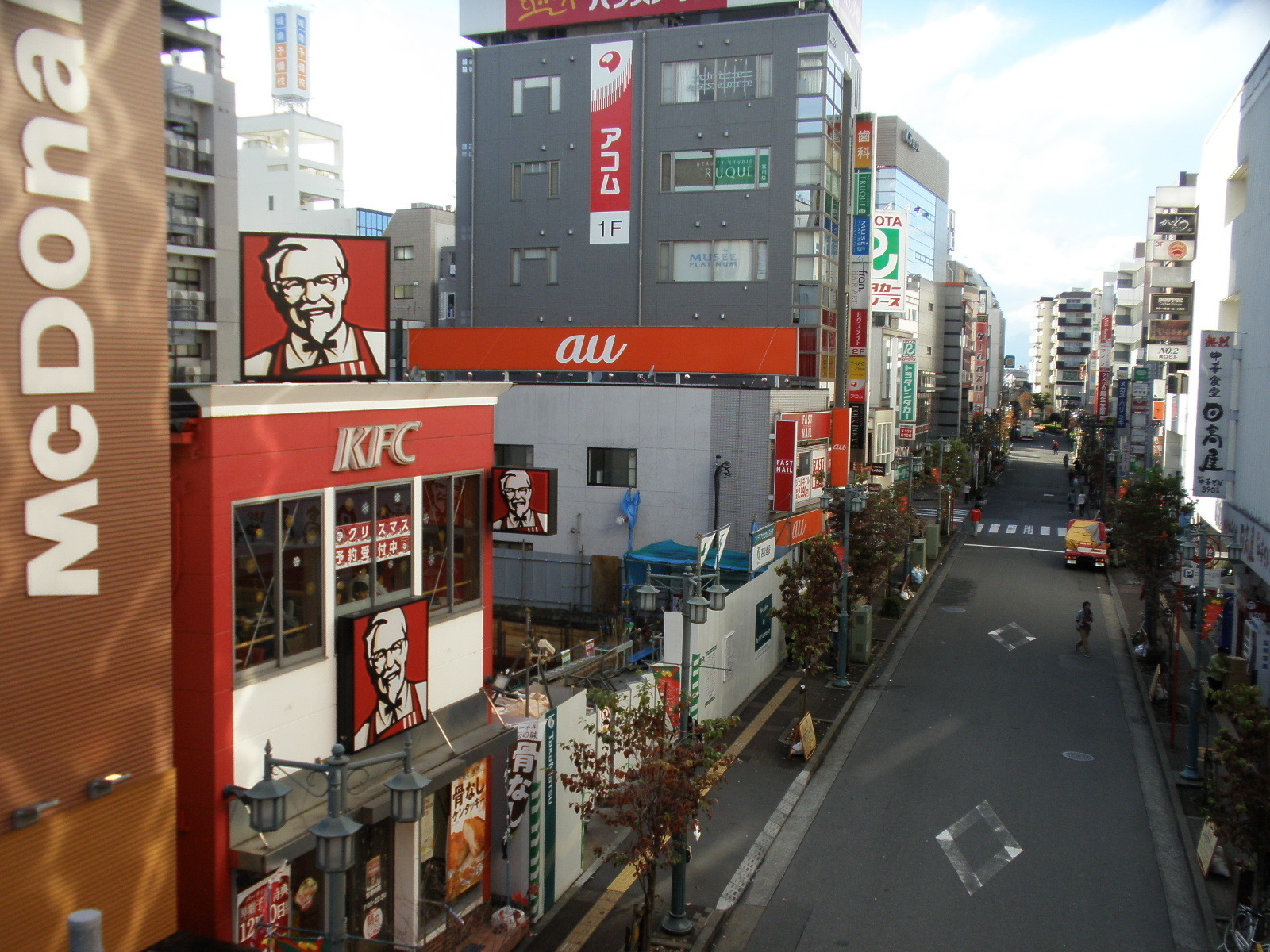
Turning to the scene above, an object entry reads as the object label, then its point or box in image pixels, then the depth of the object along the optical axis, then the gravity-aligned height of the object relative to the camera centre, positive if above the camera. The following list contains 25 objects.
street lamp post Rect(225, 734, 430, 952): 9.20 -3.85
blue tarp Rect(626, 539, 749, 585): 33.00 -5.13
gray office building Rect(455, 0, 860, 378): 41.06 +8.98
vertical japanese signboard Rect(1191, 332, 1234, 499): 29.17 -0.25
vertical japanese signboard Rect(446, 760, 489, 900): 15.93 -6.79
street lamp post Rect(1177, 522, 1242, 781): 22.72 -6.40
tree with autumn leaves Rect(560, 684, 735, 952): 14.67 -5.53
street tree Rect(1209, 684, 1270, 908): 15.09 -5.52
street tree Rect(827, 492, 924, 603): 33.28 -4.74
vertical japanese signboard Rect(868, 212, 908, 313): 54.09 +7.01
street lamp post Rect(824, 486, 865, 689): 30.41 -5.69
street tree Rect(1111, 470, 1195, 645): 31.31 -3.81
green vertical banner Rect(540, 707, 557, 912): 16.95 -6.80
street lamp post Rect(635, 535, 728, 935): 16.14 -4.55
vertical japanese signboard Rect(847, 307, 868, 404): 48.53 +2.21
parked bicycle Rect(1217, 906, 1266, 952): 15.24 -7.77
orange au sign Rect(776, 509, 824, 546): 32.84 -4.28
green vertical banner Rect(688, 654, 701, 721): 23.61 -6.57
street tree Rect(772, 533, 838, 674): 28.08 -5.57
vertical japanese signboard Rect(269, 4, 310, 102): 83.31 +25.78
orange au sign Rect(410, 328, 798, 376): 36.03 +1.54
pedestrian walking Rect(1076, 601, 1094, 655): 35.09 -7.43
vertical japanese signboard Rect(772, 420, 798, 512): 34.50 -2.23
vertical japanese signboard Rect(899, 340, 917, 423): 64.62 +1.02
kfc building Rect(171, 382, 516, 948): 11.44 -3.11
